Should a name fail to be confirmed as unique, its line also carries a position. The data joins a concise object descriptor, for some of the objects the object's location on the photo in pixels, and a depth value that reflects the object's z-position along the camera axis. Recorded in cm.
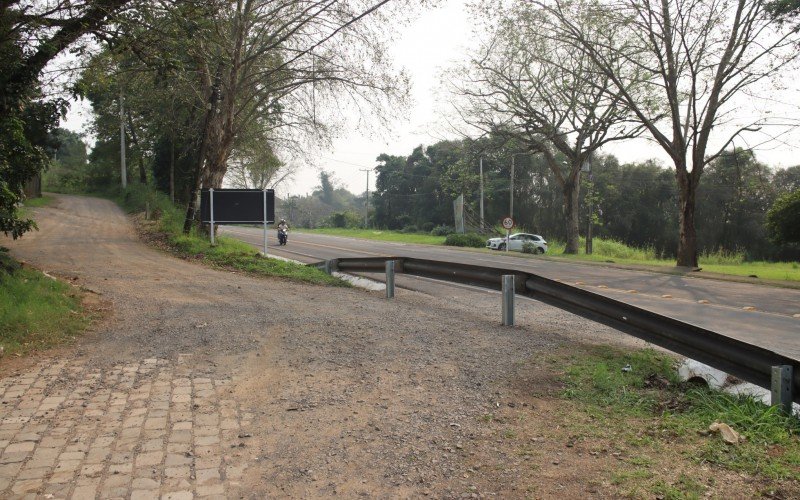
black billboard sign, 1883
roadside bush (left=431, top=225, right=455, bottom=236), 5797
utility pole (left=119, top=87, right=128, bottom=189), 4357
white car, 4047
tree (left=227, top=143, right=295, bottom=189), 2931
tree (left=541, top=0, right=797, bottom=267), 2106
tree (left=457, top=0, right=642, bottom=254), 3016
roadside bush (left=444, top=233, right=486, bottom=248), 4369
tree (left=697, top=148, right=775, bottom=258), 4841
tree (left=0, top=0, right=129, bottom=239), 867
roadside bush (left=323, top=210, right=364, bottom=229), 8381
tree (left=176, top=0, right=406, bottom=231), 1838
